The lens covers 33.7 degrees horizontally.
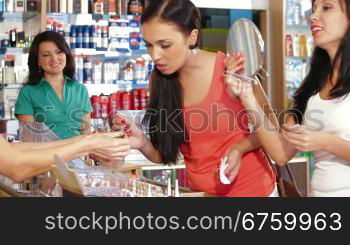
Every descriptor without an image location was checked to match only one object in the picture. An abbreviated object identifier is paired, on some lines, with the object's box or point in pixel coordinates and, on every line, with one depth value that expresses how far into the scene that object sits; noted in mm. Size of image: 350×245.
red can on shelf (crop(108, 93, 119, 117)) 5596
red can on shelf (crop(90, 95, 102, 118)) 5566
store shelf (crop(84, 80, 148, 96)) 5668
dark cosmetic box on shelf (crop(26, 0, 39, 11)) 5445
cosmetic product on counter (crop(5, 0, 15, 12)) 5434
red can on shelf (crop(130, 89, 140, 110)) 5656
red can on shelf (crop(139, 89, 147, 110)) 5641
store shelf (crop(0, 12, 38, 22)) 5449
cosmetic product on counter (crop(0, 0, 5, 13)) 5402
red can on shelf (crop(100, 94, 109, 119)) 5551
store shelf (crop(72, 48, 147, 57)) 5598
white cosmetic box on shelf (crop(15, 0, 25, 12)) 5449
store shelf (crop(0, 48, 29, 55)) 5418
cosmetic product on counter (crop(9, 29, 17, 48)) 5410
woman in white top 1960
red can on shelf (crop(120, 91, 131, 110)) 5648
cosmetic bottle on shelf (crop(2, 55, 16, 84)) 5391
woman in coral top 2137
